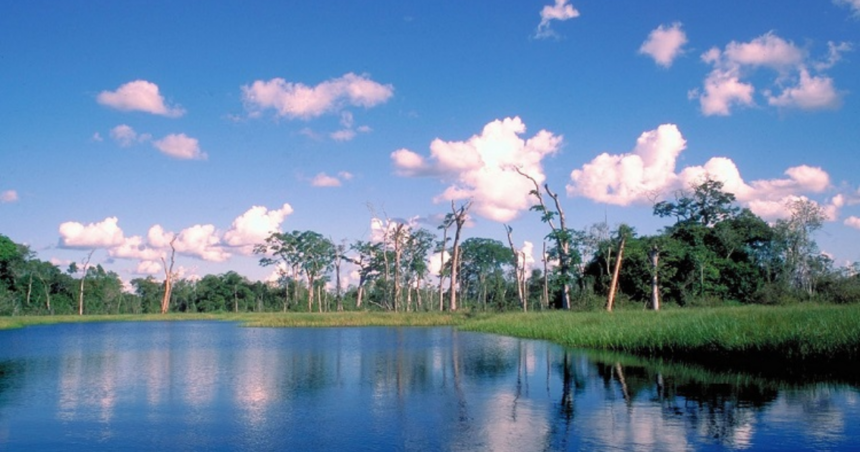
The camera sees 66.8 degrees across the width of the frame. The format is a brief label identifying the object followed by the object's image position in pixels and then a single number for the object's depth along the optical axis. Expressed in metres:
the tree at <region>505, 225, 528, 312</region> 53.06
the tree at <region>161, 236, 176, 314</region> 66.75
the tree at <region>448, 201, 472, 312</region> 50.19
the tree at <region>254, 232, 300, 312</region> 72.19
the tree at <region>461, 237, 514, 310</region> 81.75
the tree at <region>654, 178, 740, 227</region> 49.91
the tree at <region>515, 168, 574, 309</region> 39.75
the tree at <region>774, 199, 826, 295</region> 46.47
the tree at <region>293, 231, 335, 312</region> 72.69
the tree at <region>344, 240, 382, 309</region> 70.50
